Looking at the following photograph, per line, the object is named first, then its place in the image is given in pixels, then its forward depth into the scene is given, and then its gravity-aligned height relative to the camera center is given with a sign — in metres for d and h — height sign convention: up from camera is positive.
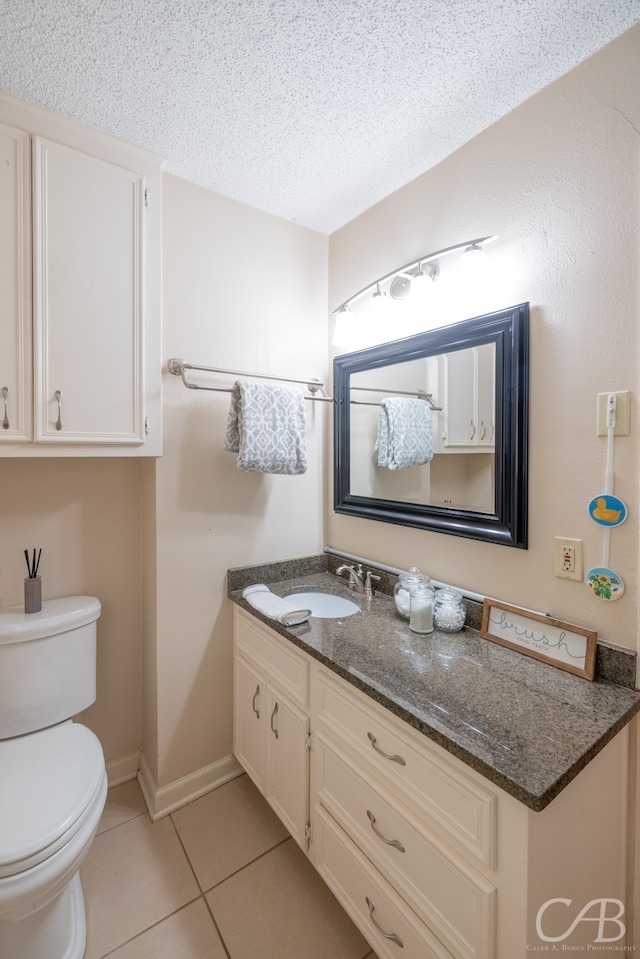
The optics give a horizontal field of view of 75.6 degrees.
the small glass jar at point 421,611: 1.29 -0.43
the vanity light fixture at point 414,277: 1.25 +0.70
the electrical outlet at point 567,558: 1.08 -0.22
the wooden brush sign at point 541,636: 1.04 -0.45
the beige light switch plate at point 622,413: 0.99 +0.15
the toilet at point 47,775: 0.94 -0.84
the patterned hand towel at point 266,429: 1.48 +0.16
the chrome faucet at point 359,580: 1.63 -0.43
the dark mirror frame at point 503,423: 1.18 +0.15
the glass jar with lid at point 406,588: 1.36 -0.39
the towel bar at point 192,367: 1.49 +0.39
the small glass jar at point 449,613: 1.29 -0.44
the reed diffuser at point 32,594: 1.41 -0.42
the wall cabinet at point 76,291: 1.20 +0.57
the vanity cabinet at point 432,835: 0.75 -0.78
